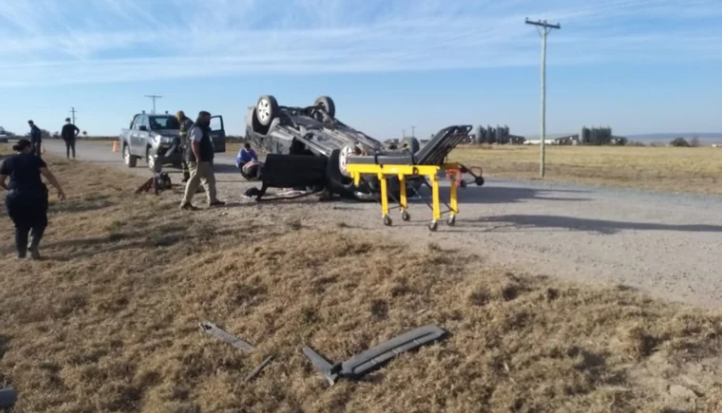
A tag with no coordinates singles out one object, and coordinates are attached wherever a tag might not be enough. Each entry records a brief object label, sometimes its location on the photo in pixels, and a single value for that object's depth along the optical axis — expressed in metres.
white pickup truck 20.69
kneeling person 15.27
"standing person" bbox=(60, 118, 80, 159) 30.09
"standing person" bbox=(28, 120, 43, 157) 26.00
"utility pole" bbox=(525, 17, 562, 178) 27.88
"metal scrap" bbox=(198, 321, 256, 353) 6.83
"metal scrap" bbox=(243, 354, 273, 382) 6.36
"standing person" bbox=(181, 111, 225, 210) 12.01
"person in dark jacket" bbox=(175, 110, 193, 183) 14.70
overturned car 12.88
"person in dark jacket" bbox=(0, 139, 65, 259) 10.29
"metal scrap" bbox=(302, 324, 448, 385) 6.00
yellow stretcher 9.30
